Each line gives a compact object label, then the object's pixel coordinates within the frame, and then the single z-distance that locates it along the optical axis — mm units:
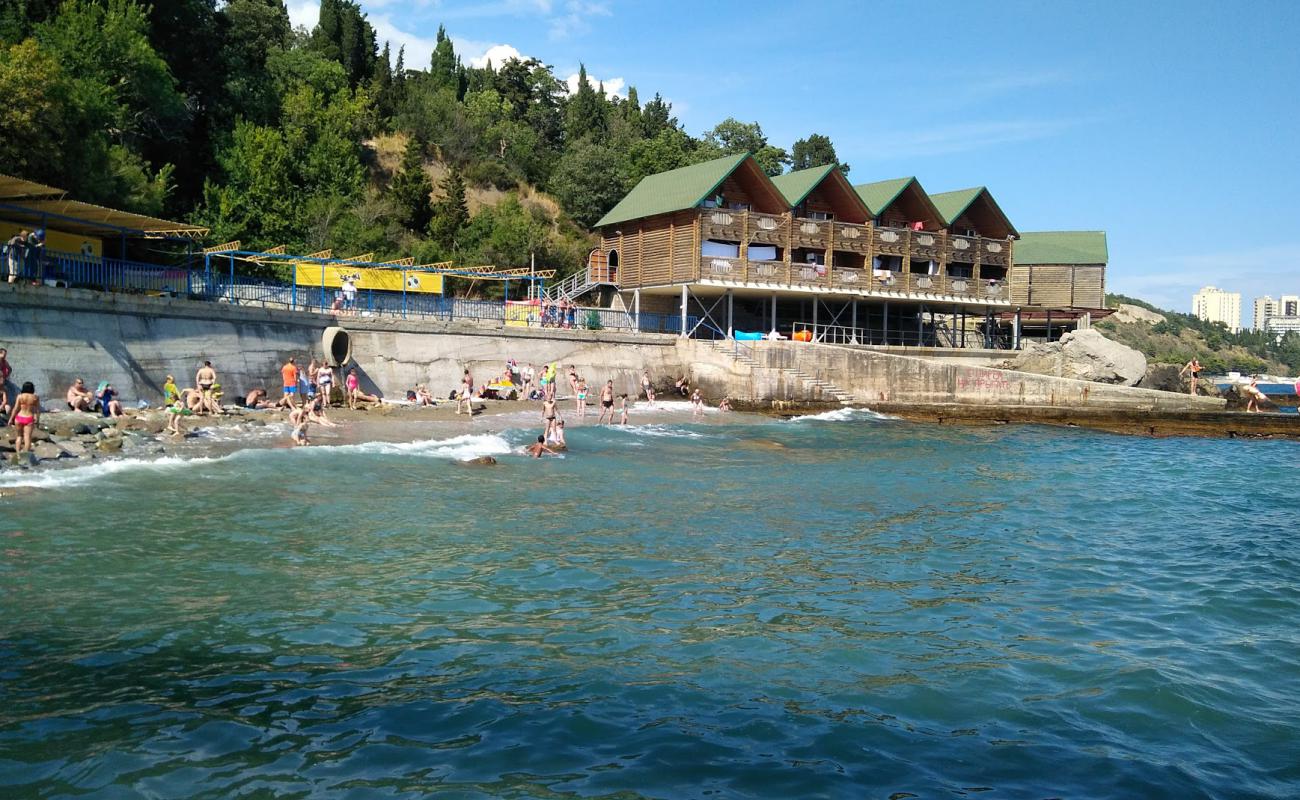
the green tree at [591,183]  59750
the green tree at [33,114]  25938
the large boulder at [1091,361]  39969
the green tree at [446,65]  77562
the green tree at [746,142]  70938
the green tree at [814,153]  81438
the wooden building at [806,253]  39844
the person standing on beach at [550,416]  21156
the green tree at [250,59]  47562
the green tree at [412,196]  50344
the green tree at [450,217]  49947
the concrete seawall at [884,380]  34812
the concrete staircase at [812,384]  34906
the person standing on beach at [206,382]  22656
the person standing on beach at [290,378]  24031
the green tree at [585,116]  72438
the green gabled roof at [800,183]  42281
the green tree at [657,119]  77125
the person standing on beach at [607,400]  27966
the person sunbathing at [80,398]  20047
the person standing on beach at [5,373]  18236
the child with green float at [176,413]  19472
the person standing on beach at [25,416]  15945
